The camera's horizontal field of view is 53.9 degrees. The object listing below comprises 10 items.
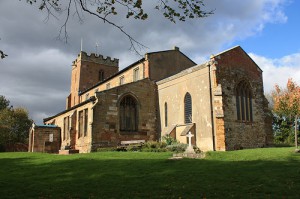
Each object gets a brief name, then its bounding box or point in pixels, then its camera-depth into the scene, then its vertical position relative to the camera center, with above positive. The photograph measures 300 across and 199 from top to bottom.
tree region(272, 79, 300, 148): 31.09 +3.93
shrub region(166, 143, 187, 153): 22.66 -0.68
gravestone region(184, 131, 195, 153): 18.55 -0.71
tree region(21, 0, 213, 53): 7.25 +3.20
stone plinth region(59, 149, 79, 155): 26.70 -1.18
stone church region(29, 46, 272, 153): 24.25 +2.78
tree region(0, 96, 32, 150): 54.50 +2.72
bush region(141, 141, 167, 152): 22.60 -0.69
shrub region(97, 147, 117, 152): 24.35 -0.86
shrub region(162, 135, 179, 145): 25.31 -0.15
